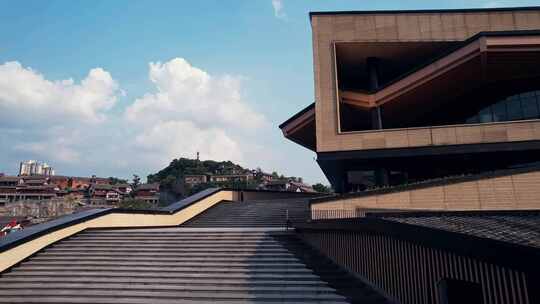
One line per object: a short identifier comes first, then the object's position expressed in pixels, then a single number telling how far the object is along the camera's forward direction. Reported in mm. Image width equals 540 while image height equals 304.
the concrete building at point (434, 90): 17750
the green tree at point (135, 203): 72350
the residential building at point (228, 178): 103350
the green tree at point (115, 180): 123538
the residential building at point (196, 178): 99875
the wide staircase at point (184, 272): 7957
